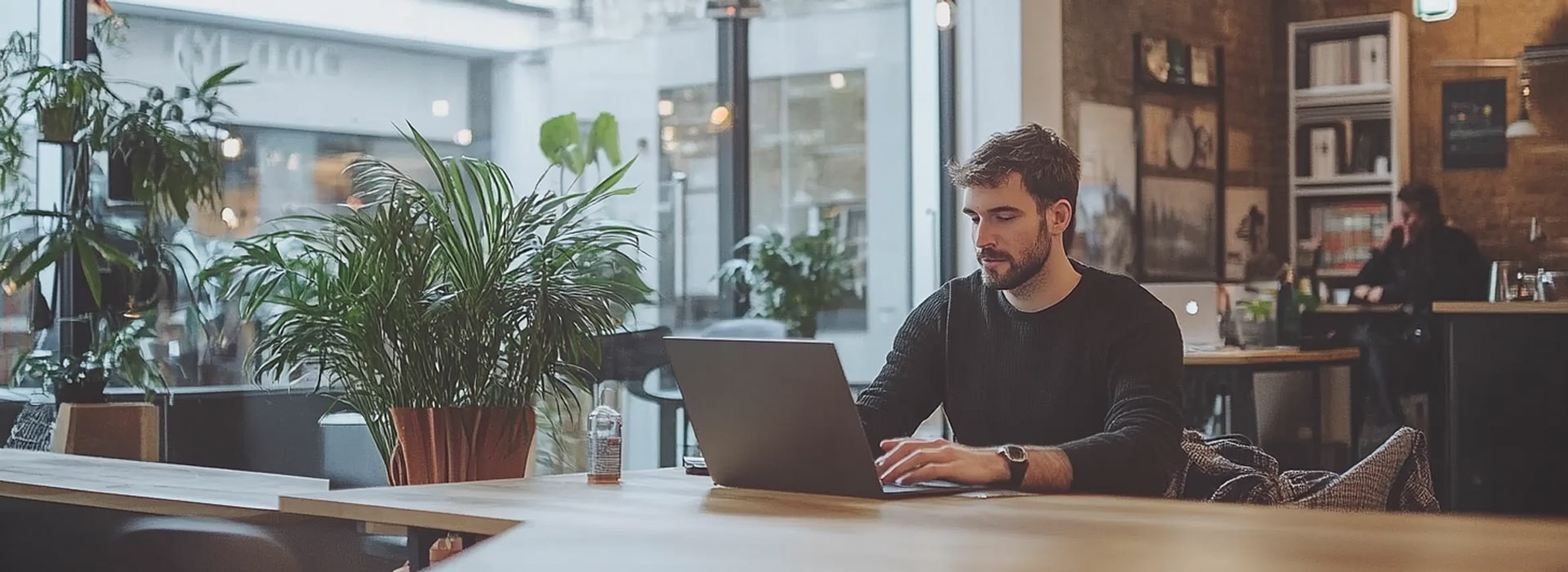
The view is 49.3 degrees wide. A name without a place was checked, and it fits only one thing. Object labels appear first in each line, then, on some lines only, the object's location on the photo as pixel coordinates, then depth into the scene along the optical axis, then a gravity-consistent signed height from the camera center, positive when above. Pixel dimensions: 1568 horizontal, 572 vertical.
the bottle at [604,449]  2.76 -0.25
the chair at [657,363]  6.08 -0.25
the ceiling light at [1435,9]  7.55 +1.25
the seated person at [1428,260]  8.18 +0.15
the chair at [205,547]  2.16 -0.33
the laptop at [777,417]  2.38 -0.18
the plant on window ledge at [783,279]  6.58 +0.05
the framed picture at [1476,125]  8.77 +0.86
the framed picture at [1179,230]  7.94 +0.29
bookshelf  8.73 +0.82
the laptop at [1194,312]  7.48 -0.09
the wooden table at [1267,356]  6.63 -0.26
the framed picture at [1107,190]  7.49 +0.46
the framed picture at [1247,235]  8.59 +0.29
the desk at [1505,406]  6.52 -0.45
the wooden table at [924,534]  1.72 -0.28
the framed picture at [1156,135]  7.92 +0.73
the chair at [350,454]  4.96 -0.48
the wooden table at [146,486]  2.97 -0.37
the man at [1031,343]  2.93 -0.09
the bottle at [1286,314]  7.45 -0.10
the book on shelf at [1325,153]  8.88 +0.72
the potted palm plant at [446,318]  3.86 -0.06
